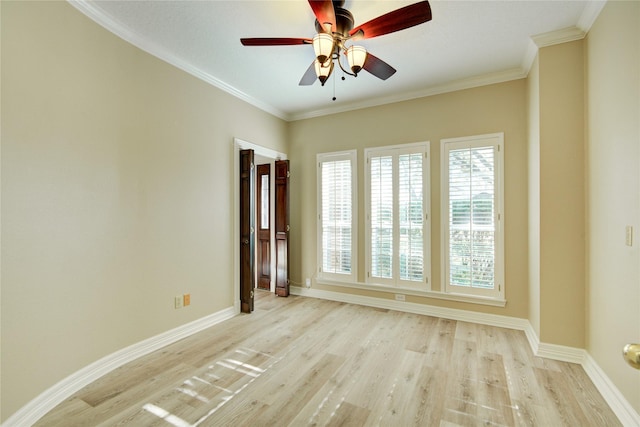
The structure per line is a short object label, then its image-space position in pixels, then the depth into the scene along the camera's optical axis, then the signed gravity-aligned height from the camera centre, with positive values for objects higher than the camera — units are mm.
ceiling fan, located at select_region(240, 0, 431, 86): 1760 +1251
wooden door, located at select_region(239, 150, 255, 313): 3727 -255
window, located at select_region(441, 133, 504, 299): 3307 -3
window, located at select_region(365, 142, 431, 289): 3709 -4
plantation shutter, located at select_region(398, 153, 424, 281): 3727 -17
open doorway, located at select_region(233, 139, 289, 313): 3729 -124
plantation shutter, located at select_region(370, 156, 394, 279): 3922 -18
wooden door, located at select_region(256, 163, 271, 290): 4867 -161
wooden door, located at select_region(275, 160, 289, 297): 4516 -199
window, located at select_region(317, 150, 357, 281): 4199 -5
